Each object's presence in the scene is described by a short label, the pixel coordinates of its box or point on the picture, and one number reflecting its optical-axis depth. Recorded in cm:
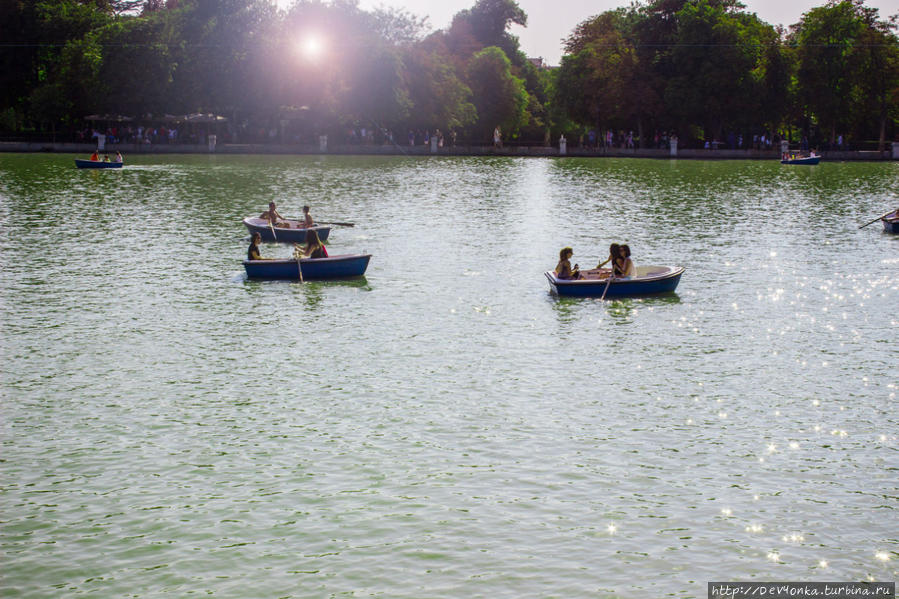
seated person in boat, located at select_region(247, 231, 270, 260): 2734
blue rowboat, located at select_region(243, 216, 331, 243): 3325
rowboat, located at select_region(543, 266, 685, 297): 2439
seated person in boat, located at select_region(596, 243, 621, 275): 2464
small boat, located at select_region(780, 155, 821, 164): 8150
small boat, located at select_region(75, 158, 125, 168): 6675
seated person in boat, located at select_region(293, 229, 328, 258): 2742
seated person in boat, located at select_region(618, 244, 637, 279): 2461
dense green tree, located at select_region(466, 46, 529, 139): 10125
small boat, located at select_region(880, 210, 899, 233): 3800
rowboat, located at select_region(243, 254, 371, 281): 2672
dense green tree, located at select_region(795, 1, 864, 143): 9112
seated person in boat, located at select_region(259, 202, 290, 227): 3344
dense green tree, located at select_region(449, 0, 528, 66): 12662
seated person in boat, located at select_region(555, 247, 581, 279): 2453
